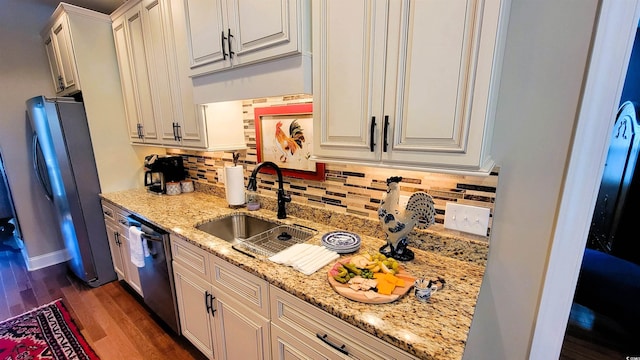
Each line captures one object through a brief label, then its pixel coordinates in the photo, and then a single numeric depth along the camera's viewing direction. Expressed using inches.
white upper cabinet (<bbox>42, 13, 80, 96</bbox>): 85.8
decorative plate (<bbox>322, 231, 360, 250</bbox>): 49.1
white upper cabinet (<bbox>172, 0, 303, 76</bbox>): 43.9
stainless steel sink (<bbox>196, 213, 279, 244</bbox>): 67.7
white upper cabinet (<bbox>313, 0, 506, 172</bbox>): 31.3
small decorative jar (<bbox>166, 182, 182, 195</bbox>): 90.9
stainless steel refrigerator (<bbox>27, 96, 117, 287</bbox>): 83.6
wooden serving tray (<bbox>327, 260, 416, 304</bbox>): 34.7
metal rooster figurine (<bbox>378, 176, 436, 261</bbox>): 43.0
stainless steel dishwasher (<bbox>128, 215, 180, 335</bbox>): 64.3
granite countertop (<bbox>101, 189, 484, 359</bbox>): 29.1
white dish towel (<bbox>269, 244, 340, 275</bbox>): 43.8
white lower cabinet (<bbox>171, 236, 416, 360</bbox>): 34.9
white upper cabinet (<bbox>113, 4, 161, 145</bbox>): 80.8
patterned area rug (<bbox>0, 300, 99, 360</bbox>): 68.7
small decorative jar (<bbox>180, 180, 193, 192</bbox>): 94.0
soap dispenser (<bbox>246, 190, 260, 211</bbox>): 72.2
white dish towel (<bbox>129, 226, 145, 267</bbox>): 70.1
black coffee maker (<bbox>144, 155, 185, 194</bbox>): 91.4
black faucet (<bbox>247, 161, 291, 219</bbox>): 64.6
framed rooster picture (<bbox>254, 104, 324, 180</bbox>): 62.3
